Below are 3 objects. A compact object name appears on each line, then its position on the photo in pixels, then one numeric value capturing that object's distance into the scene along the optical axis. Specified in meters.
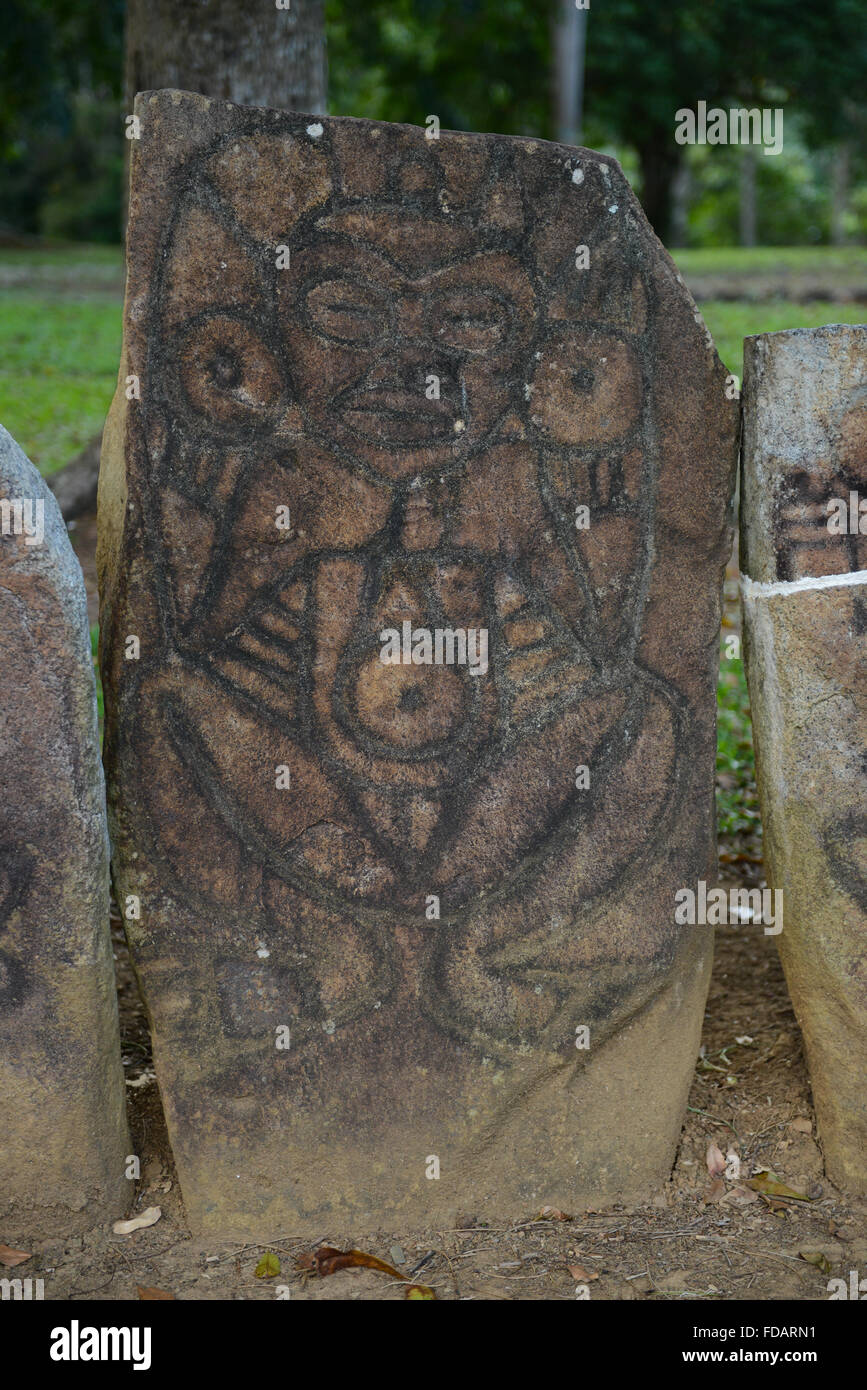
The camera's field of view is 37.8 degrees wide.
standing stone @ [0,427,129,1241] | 2.11
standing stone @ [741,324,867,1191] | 2.38
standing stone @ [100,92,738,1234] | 2.30
